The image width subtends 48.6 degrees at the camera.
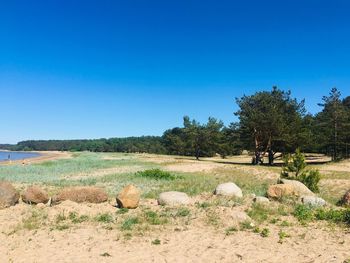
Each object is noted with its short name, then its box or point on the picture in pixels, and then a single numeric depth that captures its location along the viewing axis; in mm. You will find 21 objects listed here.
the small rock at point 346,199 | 17781
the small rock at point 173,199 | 16984
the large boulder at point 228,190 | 18703
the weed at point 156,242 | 11852
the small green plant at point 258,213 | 14735
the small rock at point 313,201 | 17062
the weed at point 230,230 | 12927
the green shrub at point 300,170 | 22783
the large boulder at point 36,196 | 17656
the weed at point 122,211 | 15687
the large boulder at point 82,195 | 17388
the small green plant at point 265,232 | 12578
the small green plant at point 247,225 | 13570
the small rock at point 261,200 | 17389
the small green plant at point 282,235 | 12165
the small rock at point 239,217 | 14298
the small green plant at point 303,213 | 14693
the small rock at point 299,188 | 19184
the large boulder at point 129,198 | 16406
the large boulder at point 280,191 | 18203
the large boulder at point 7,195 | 16938
